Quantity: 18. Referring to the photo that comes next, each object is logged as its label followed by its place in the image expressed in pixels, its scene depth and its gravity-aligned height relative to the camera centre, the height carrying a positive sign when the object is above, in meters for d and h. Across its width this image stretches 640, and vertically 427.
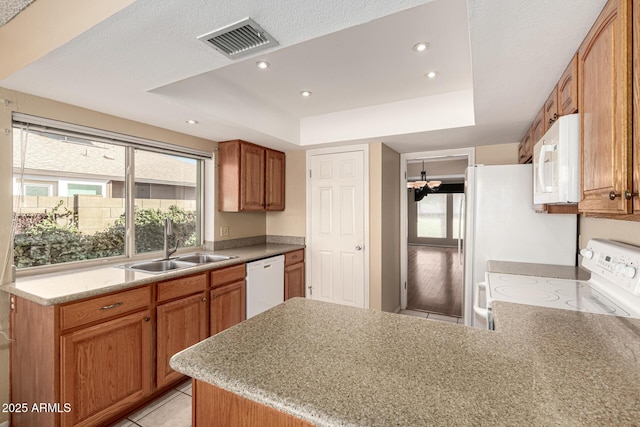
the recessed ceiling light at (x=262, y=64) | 2.20 +1.05
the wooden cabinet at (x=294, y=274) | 3.52 -0.75
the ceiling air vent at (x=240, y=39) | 1.26 +0.75
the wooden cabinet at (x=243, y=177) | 3.32 +0.38
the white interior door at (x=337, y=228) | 3.56 -0.21
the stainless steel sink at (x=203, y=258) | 2.96 -0.46
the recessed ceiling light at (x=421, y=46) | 1.94 +1.04
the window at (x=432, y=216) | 10.80 -0.20
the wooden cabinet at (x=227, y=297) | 2.58 -0.76
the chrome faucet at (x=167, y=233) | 2.75 -0.20
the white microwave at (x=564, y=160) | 1.31 +0.22
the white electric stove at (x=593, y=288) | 1.31 -0.43
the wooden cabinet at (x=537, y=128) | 2.05 +0.59
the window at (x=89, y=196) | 2.07 +0.11
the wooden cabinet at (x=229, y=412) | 0.80 -0.55
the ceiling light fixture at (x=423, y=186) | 7.49 +0.66
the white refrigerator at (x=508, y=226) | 2.40 -0.12
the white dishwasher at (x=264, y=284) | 2.98 -0.75
